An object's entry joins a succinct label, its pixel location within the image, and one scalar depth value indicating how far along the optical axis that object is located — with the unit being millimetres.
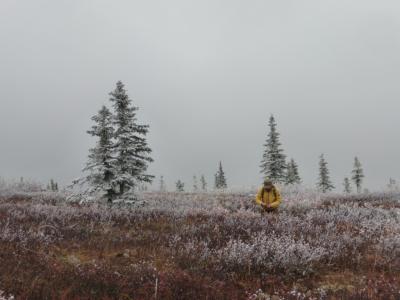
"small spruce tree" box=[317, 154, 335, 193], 78188
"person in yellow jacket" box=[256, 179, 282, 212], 15391
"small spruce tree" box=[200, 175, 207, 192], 123250
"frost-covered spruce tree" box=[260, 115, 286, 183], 53375
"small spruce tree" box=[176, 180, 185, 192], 100900
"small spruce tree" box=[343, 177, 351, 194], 97069
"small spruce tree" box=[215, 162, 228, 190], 85000
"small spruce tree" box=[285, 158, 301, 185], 75788
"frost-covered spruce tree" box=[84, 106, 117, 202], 16156
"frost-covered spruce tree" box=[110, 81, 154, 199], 16562
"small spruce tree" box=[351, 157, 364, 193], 79250
